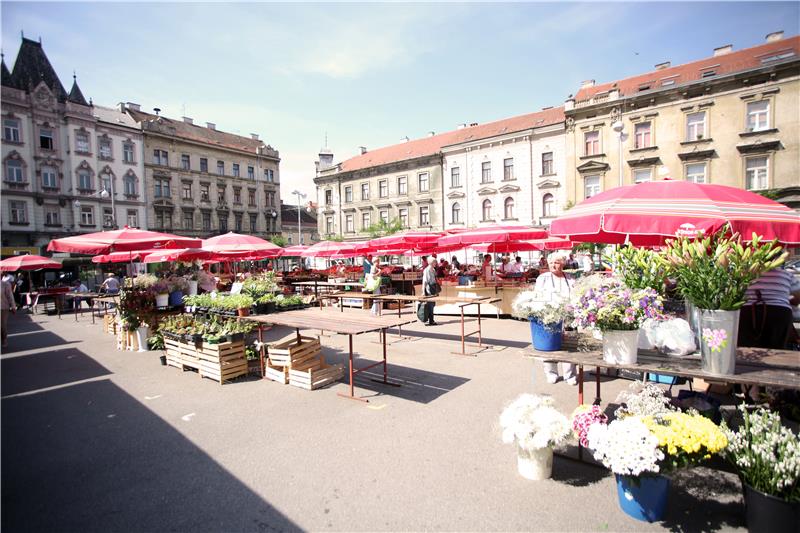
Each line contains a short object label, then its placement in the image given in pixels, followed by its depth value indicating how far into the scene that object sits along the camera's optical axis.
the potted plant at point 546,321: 3.97
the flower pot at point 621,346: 3.37
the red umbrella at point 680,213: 3.98
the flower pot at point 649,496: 3.01
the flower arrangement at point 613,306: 3.35
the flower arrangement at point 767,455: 2.61
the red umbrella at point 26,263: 18.30
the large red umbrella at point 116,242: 8.95
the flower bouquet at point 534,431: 3.46
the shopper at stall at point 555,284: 6.11
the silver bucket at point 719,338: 2.93
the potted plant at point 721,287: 2.90
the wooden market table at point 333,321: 5.50
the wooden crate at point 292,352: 6.57
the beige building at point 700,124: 25.73
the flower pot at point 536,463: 3.59
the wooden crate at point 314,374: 6.30
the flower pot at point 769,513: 2.59
